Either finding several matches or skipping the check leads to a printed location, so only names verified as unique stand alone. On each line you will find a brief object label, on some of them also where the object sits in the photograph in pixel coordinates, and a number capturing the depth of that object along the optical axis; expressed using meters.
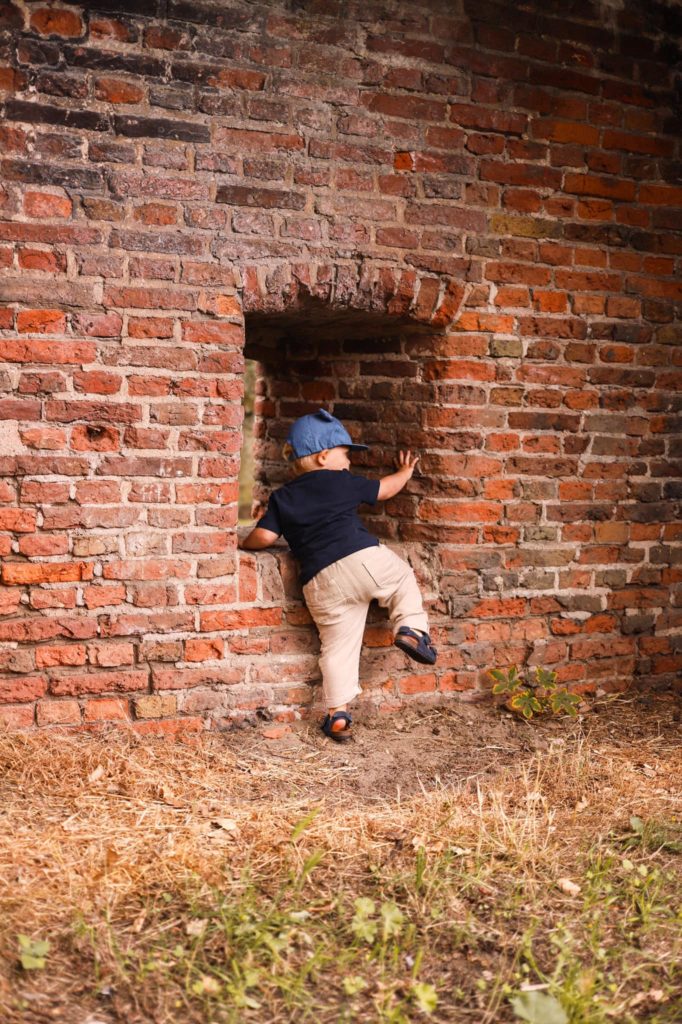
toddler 3.74
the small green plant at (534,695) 3.98
